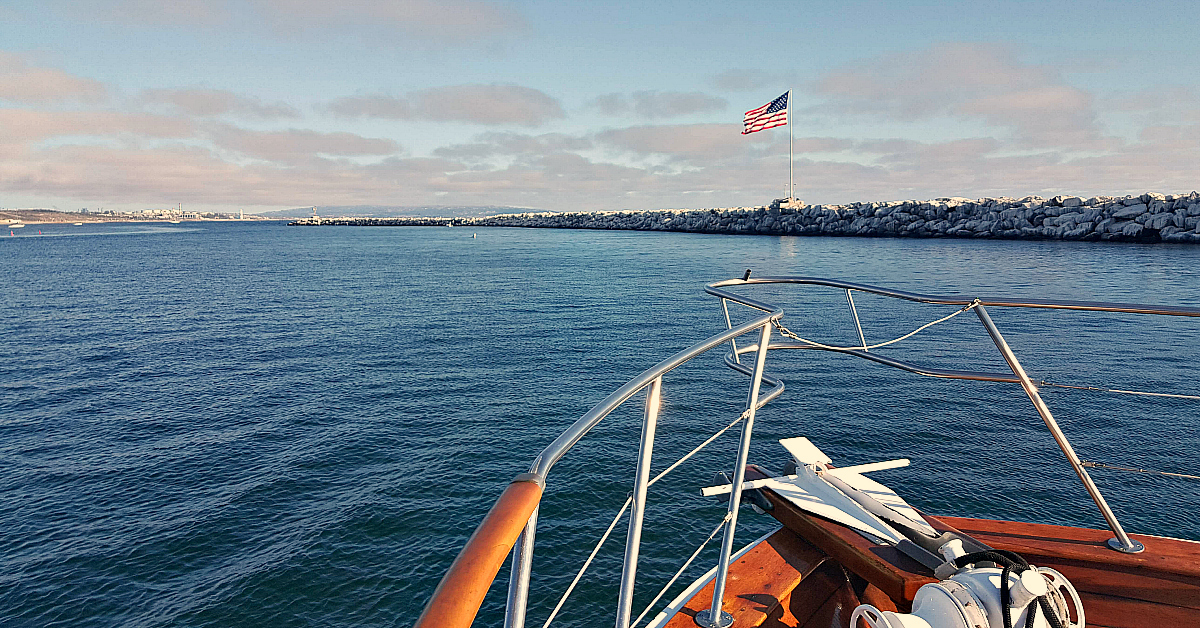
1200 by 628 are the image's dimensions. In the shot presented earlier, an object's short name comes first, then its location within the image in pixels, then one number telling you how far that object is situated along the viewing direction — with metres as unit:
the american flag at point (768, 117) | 44.06
